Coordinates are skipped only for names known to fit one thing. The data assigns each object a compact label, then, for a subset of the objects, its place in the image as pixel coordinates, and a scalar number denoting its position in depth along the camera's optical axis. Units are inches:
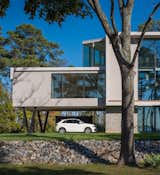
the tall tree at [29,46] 2086.6
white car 1443.2
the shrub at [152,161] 598.1
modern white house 1322.6
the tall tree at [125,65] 606.9
